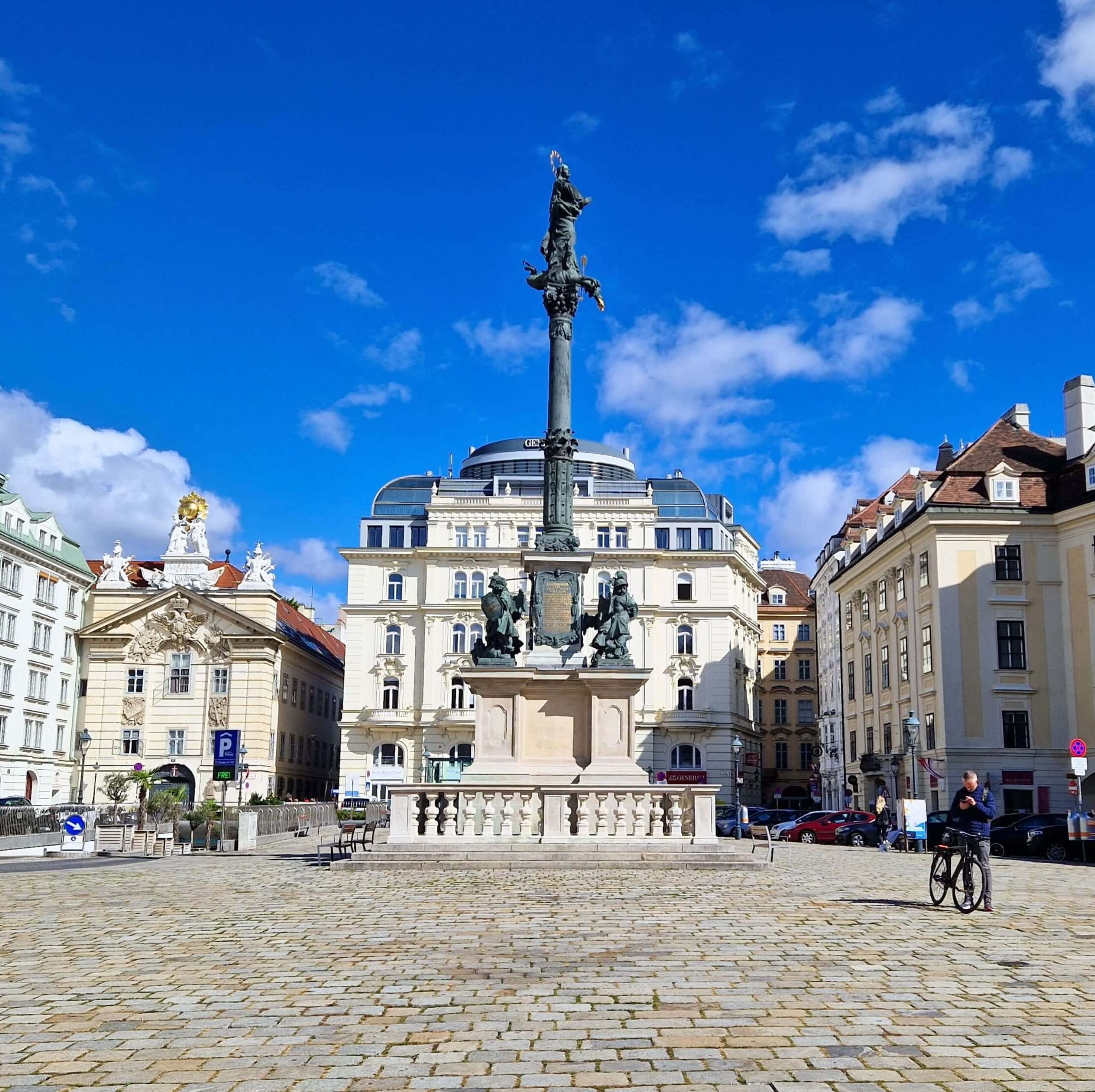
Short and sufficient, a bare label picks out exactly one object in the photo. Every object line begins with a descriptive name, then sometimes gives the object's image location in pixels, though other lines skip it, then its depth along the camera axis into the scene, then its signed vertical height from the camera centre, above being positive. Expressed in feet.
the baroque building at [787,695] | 269.23 +15.96
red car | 140.67 -7.18
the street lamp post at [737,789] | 127.46 -4.38
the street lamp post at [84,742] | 172.14 +2.17
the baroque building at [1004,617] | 151.12 +19.05
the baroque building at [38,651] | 190.08 +17.16
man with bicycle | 49.21 -1.95
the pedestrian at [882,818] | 124.97 -5.21
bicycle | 49.42 -4.39
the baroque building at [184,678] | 213.87 +13.98
